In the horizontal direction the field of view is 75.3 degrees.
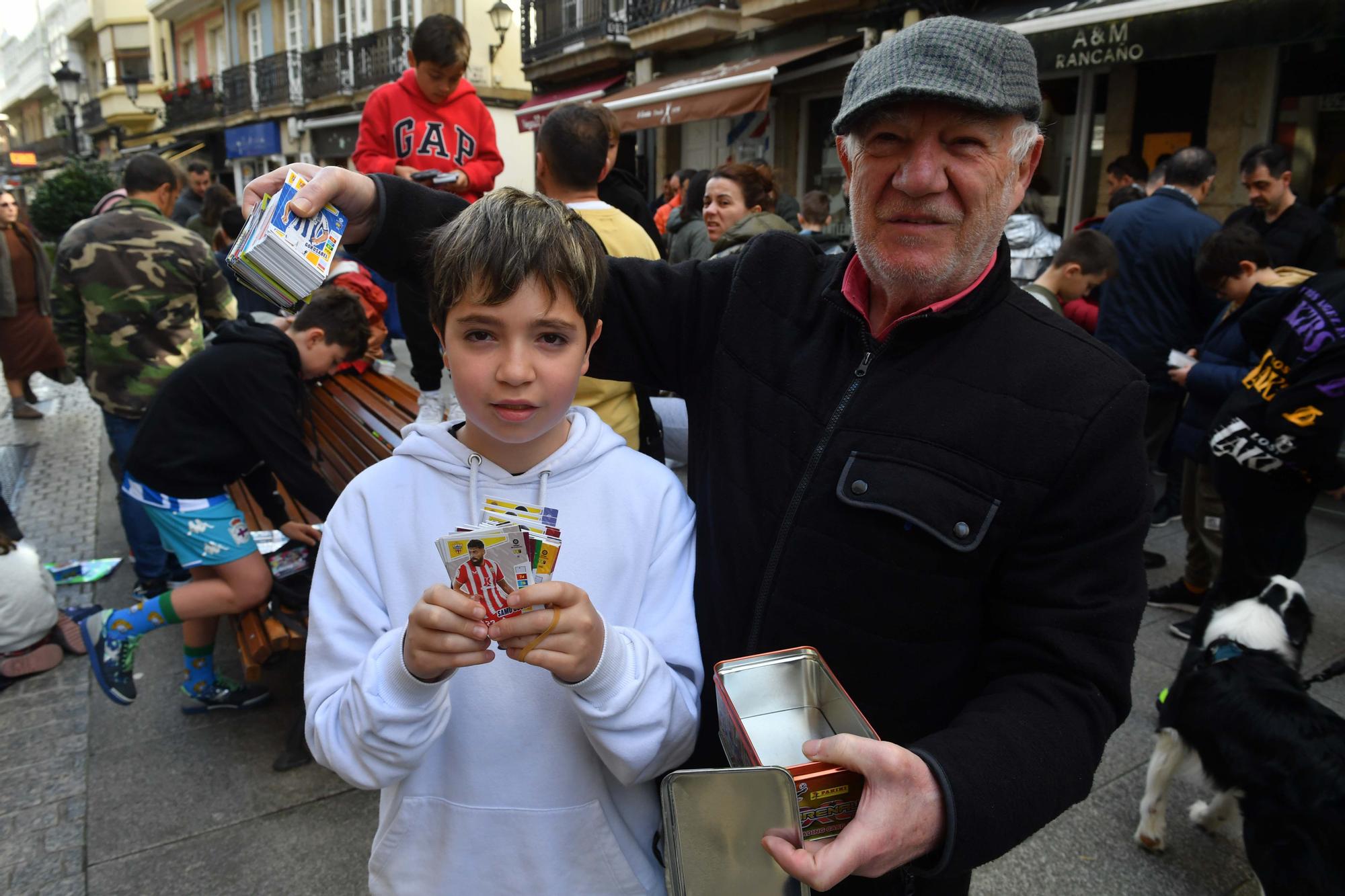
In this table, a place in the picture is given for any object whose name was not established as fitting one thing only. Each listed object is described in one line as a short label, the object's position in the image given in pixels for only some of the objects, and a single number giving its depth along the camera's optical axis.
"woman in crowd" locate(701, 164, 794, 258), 4.77
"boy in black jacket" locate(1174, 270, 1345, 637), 3.46
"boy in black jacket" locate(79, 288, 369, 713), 3.36
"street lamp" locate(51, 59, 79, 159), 19.31
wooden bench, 3.31
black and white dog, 2.31
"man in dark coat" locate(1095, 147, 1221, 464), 5.22
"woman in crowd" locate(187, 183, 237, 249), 8.39
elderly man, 1.20
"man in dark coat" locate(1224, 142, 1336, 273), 5.57
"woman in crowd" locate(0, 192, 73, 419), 7.88
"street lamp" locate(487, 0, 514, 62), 17.64
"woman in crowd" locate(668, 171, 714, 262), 5.73
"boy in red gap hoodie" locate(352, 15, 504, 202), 4.55
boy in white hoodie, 1.40
